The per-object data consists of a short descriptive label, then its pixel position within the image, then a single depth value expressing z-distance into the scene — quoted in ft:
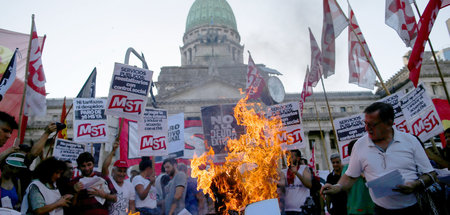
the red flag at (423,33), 17.72
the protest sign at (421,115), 19.88
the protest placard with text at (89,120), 32.94
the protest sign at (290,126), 26.43
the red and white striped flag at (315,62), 35.14
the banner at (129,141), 48.03
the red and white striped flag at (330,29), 28.50
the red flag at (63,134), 35.68
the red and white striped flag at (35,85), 22.15
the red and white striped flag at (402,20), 22.20
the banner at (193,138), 60.06
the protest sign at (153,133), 28.07
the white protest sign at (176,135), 39.44
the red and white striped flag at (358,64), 28.60
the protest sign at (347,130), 26.68
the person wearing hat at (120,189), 17.24
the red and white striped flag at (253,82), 45.47
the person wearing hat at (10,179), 12.35
